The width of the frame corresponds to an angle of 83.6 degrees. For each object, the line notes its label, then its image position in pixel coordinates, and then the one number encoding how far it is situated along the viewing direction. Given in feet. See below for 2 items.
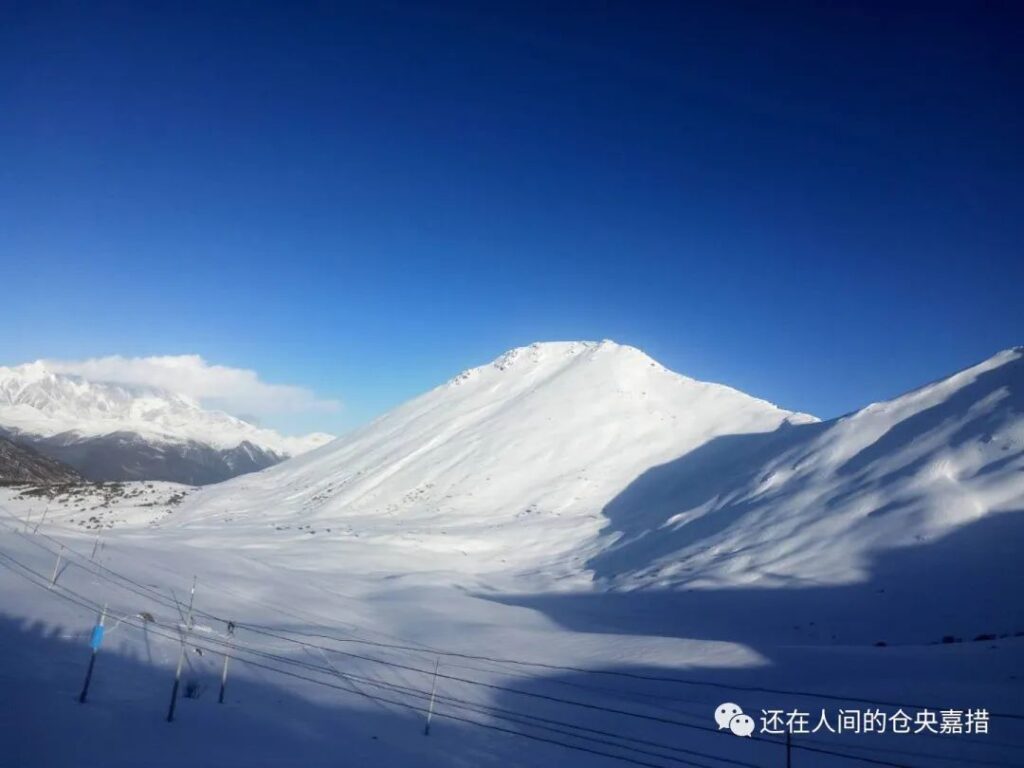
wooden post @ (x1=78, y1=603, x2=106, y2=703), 34.20
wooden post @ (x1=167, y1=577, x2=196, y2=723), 34.82
